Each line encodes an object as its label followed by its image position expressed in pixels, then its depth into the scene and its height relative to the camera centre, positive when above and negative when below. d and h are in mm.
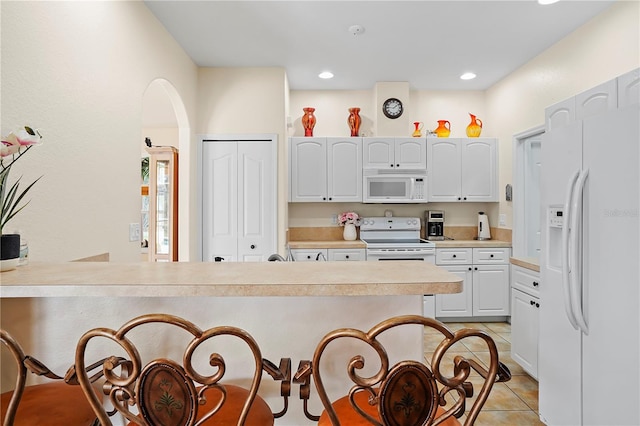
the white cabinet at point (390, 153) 4391 +754
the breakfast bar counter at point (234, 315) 1377 -370
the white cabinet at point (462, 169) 4434 +572
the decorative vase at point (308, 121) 4469 +1158
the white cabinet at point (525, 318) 2621 -752
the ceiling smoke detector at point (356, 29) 3018 +1547
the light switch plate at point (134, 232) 2499 -106
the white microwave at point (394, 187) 4398 +352
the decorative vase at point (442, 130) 4504 +1055
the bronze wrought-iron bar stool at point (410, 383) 889 -416
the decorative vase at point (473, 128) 4496 +1074
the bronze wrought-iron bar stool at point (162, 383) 905 -421
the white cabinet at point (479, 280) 4164 -714
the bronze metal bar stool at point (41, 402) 995 -573
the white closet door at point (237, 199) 3924 +184
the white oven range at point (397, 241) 4117 -298
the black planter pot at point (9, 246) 1314 -109
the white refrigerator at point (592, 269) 1577 -250
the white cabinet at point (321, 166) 4387 +600
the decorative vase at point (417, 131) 4527 +1046
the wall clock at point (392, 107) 4422 +1309
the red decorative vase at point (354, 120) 4496 +1172
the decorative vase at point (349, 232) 4516 -190
